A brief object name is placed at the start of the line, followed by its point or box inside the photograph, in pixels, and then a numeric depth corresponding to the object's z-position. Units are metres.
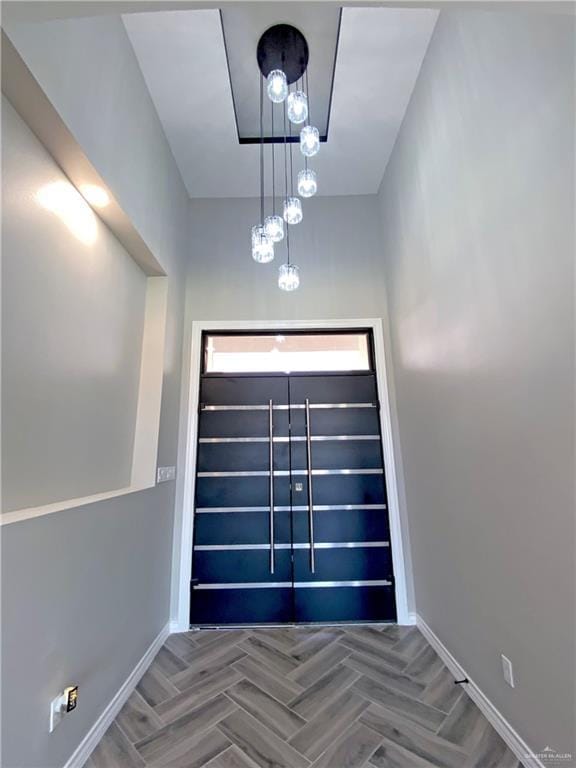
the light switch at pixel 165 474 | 2.53
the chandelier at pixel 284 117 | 1.82
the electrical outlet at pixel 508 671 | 1.54
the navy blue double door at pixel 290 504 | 2.83
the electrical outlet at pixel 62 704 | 1.35
